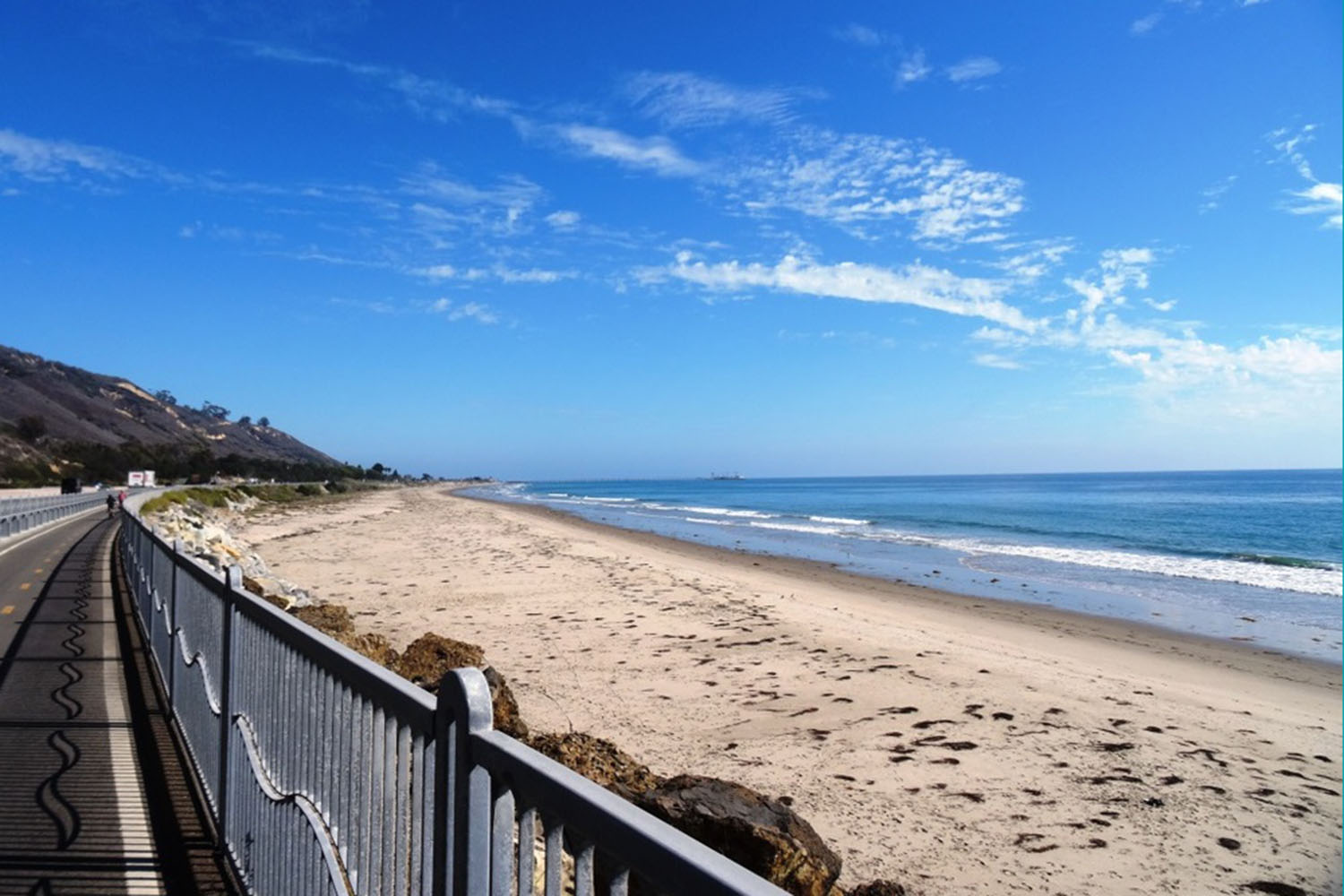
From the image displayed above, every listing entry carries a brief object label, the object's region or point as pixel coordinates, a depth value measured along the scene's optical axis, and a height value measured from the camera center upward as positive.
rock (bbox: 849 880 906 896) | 5.01 -2.24
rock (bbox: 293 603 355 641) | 10.11 -1.67
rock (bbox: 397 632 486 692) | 8.06 -1.69
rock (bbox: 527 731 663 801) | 6.07 -1.96
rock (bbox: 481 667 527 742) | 6.79 -1.77
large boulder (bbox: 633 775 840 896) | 4.57 -1.80
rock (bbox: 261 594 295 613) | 12.11 -1.70
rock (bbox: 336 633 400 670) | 8.57 -1.68
